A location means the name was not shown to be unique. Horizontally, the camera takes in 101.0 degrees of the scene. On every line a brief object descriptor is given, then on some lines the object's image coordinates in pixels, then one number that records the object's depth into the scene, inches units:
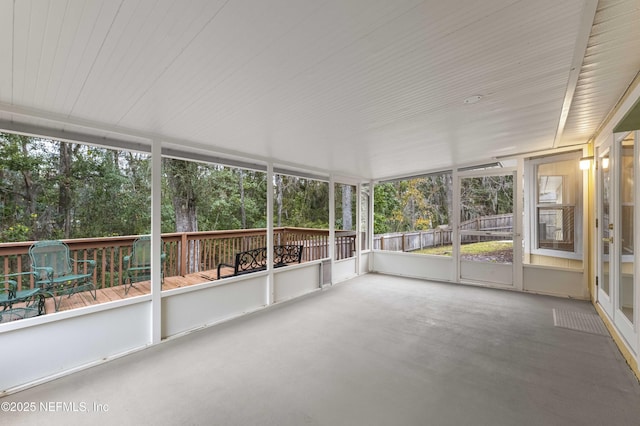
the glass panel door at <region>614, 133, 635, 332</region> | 99.5
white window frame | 173.9
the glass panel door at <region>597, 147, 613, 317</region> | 125.3
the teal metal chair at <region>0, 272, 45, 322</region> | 108.4
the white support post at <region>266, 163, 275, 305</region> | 168.1
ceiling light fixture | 87.0
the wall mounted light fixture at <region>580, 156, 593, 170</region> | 156.5
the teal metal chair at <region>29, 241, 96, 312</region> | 125.3
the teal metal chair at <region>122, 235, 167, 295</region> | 159.3
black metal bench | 164.8
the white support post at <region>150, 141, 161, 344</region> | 116.0
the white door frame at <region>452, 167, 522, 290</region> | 188.8
